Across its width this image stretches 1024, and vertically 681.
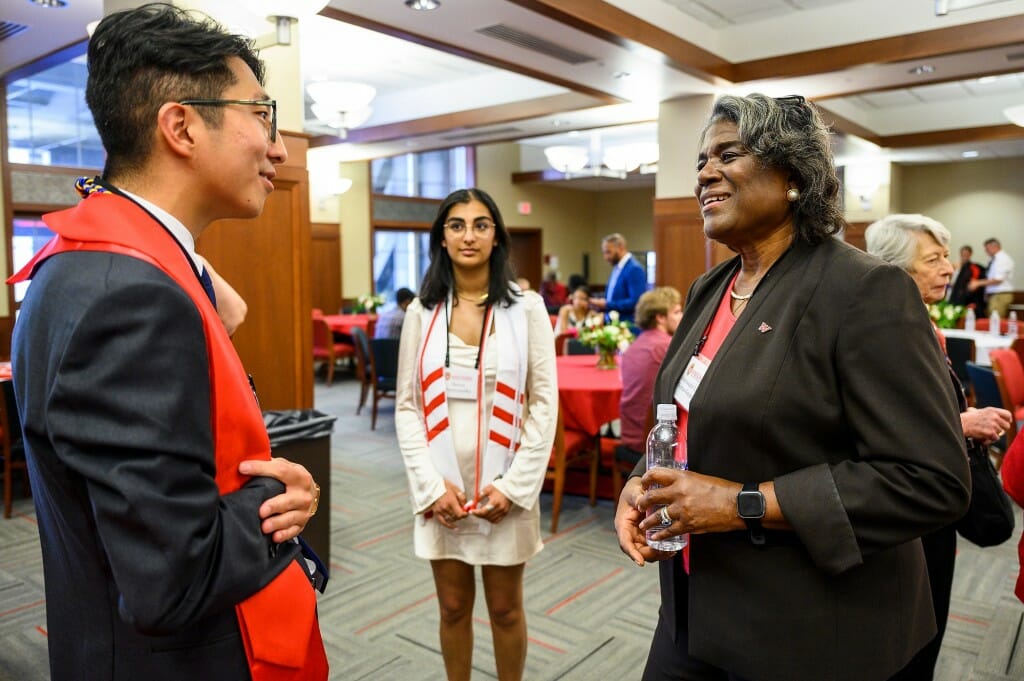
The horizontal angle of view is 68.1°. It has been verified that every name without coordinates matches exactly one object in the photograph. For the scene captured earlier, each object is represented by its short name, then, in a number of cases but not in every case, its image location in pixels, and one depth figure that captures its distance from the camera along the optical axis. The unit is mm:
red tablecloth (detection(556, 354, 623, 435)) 4590
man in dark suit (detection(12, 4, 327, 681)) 872
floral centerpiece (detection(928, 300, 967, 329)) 7000
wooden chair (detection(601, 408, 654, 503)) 4336
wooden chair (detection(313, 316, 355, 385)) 9289
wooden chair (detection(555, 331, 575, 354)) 7125
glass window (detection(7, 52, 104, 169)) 9016
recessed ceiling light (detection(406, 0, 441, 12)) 5453
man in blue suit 7594
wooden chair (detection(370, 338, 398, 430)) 6979
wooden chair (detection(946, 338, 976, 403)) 6254
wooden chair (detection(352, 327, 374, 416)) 7742
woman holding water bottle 1161
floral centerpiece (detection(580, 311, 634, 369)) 5168
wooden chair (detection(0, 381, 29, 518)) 4273
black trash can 3404
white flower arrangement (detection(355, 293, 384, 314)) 11148
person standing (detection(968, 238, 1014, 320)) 12922
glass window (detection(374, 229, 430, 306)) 14214
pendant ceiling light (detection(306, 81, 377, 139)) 7293
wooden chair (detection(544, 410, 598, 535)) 4418
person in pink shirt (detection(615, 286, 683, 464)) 3986
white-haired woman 2002
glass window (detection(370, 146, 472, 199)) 13781
